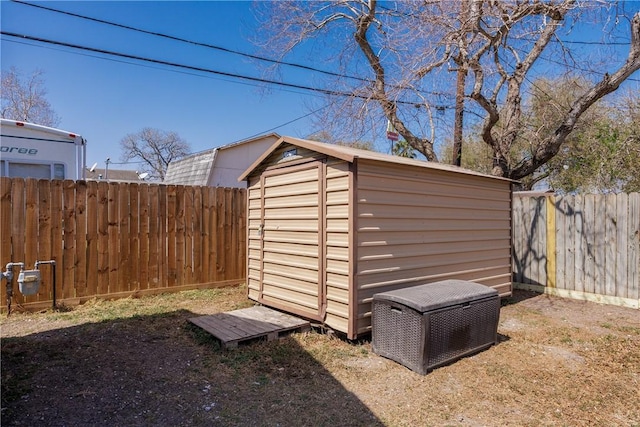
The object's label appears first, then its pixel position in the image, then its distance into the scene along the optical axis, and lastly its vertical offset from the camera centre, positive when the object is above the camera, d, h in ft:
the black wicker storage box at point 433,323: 10.55 -3.38
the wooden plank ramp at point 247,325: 12.67 -4.30
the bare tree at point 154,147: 114.73 +19.61
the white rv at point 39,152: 18.89 +3.05
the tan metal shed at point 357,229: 12.55 -0.69
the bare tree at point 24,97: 55.01 +17.25
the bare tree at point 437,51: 20.53 +10.06
